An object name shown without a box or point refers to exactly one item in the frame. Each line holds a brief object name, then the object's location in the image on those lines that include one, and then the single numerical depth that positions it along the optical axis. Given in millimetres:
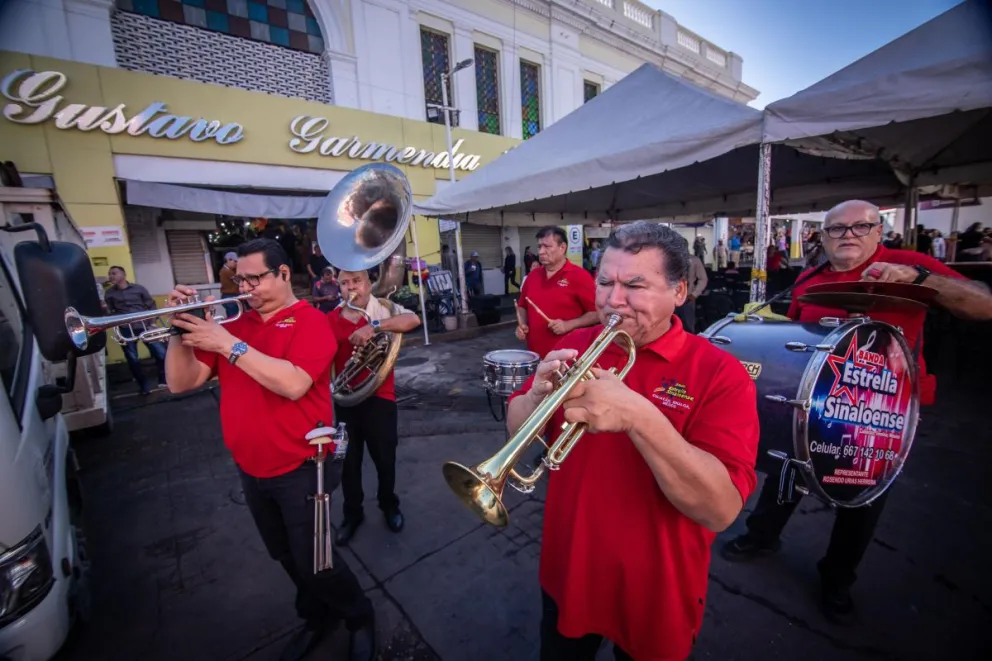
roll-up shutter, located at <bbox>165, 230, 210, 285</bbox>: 9789
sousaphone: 3150
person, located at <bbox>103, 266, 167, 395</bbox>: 6703
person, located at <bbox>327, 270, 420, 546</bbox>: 3166
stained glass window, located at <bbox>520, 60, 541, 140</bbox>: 14441
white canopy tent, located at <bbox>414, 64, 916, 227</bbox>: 4266
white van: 1616
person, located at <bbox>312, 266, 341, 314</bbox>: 8773
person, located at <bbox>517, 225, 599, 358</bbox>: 3814
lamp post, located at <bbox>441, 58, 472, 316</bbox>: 9648
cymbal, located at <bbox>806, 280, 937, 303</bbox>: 2098
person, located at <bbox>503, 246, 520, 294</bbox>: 14633
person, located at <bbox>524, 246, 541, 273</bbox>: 14430
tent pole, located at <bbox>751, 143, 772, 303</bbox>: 3842
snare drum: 3768
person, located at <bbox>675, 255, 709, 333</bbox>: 7090
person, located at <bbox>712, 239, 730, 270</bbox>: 20297
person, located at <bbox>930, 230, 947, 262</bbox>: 10927
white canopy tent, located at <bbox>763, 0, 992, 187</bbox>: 2979
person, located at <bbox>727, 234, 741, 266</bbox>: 21784
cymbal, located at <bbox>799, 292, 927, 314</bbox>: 2113
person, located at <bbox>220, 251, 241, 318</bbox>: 7908
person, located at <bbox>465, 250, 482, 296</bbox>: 13180
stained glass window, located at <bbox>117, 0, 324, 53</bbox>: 8859
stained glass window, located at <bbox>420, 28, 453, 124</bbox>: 12172
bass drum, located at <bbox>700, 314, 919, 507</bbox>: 2141
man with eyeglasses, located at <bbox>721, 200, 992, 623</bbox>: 2191
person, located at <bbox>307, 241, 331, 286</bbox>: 11000
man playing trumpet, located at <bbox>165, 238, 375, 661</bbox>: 2027
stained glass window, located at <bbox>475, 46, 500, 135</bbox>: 13373
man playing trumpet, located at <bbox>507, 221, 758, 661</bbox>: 1223
